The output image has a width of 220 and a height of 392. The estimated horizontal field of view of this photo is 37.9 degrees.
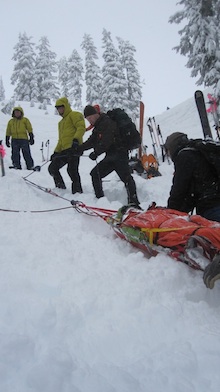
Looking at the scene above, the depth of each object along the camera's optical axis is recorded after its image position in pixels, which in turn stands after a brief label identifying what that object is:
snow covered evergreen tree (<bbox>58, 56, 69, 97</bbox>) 50.03
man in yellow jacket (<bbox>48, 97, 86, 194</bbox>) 6.18
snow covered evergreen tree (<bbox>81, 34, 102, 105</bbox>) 36.56
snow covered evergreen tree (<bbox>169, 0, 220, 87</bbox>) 15.61
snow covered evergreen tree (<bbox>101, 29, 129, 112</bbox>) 31.27
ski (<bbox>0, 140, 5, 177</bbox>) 6.44
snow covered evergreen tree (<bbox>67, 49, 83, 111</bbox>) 42.44
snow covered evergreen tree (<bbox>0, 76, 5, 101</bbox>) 70.56
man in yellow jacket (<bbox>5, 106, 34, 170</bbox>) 8.25
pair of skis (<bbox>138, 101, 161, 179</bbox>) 8.85
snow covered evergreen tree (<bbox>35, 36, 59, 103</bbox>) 40.97
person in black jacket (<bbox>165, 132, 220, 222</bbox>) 2.94
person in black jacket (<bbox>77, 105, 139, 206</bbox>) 5.21
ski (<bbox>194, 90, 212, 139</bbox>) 7.07
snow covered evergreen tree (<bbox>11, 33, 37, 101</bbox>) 39.50
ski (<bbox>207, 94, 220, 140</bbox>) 13.87
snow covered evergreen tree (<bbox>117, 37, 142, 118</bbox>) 34.75
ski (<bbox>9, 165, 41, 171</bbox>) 7.79
